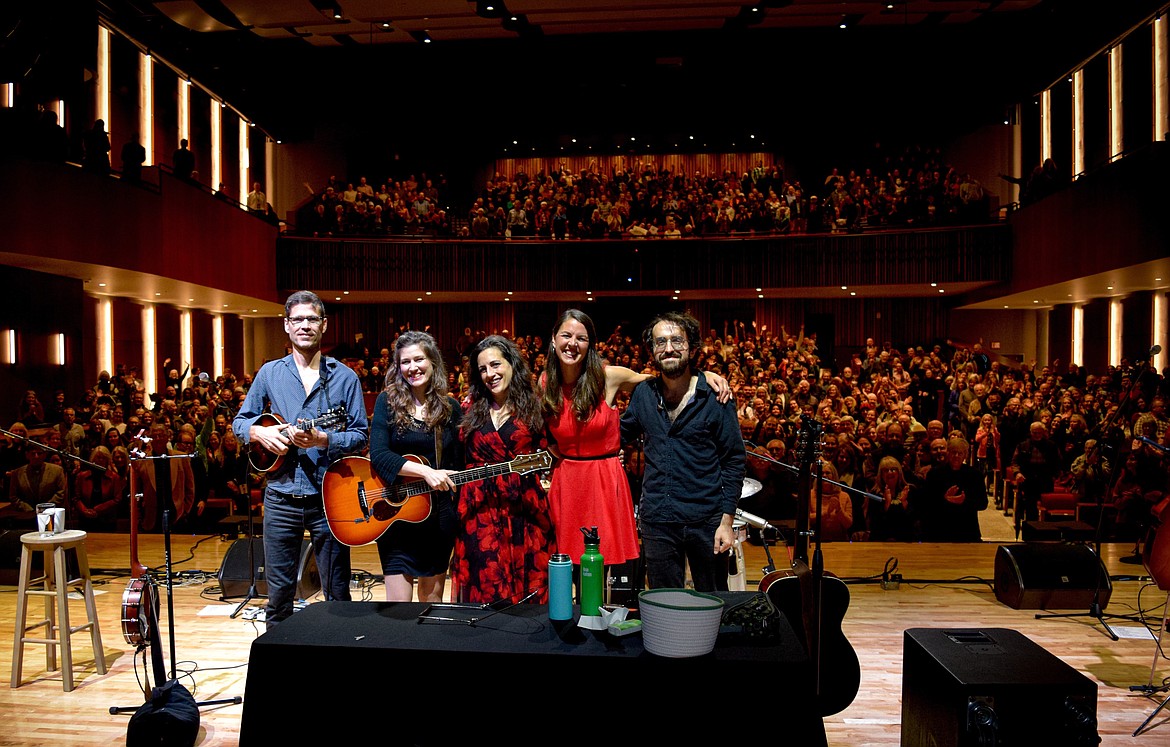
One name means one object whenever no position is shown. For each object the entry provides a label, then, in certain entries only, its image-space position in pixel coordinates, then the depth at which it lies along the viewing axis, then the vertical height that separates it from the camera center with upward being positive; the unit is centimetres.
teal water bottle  227 -64
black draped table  198 -83
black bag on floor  260 -118
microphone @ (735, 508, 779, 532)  394 -78
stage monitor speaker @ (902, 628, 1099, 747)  213 -92
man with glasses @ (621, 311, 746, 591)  291 -40
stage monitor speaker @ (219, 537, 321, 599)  477 -128
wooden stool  352 -105
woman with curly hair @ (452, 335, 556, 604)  283 -51
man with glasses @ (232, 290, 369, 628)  302 -31
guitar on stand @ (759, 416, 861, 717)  304 -100
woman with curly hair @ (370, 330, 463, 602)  298 -31
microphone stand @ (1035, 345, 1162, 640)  441 -135
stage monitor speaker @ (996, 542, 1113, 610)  455 -125
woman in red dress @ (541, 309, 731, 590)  295 -30
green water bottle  227 -61
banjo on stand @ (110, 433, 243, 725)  262 -108
